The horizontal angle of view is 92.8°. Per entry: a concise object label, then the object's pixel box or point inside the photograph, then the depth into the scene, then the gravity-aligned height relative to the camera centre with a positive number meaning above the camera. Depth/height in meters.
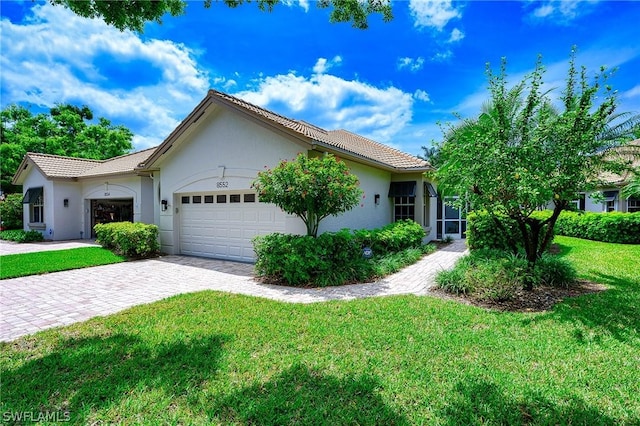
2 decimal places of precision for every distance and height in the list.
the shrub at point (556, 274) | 7.66 -1.66
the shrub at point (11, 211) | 23.05 -0.10
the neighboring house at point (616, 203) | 17.83 +0.35
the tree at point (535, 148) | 6.65 +1.38
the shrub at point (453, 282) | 7.19 -1.79
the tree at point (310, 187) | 8.40 +0.62
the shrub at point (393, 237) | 10.71 -1.11
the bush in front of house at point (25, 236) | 18.53 -1.66
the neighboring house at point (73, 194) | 17.88 +0.95
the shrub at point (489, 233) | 10.40 -0.87
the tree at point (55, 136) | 27.53 +7.85
